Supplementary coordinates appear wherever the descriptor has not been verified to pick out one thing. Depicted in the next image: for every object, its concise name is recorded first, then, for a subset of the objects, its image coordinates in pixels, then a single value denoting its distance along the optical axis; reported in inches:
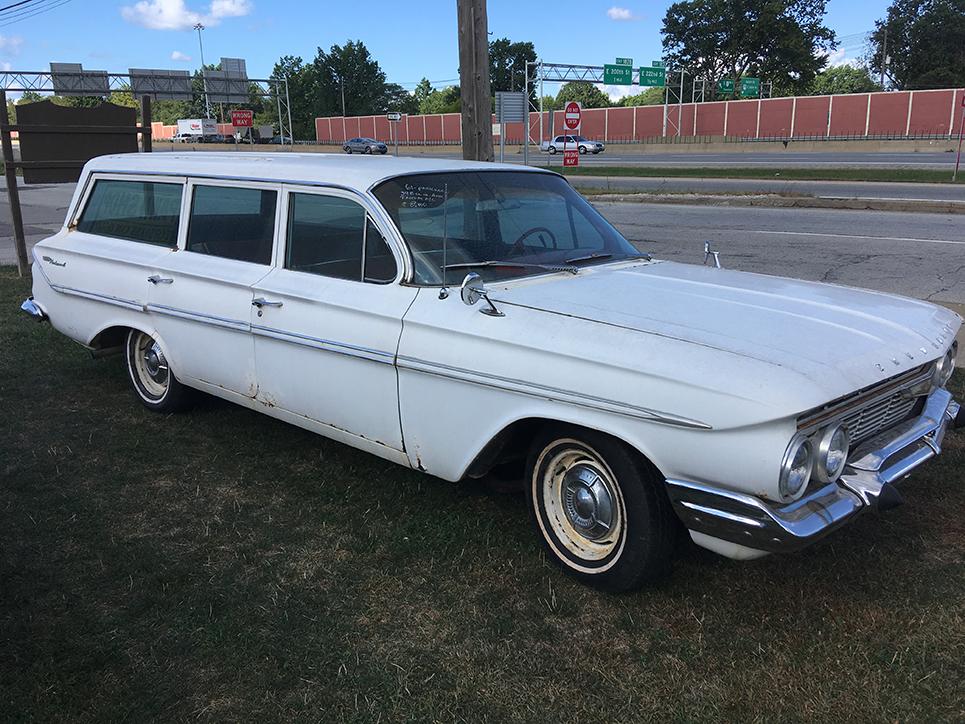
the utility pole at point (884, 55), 2763.3
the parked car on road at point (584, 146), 1903.2
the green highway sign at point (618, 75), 2071.9
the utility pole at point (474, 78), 285.3
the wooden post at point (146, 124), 383.2
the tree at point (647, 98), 4190.9
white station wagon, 105.9
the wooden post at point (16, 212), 376.7
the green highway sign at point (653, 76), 2139.5
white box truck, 2970.0
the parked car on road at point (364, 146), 2133.4
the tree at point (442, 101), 3766.5
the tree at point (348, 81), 3759.8
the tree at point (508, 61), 4074.8
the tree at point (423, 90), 4723.9
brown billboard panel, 373.4
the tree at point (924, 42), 2630.4
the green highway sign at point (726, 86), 2866.6
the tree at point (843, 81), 3334.2
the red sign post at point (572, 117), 914.1
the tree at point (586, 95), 3844.5
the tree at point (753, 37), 2800.2
